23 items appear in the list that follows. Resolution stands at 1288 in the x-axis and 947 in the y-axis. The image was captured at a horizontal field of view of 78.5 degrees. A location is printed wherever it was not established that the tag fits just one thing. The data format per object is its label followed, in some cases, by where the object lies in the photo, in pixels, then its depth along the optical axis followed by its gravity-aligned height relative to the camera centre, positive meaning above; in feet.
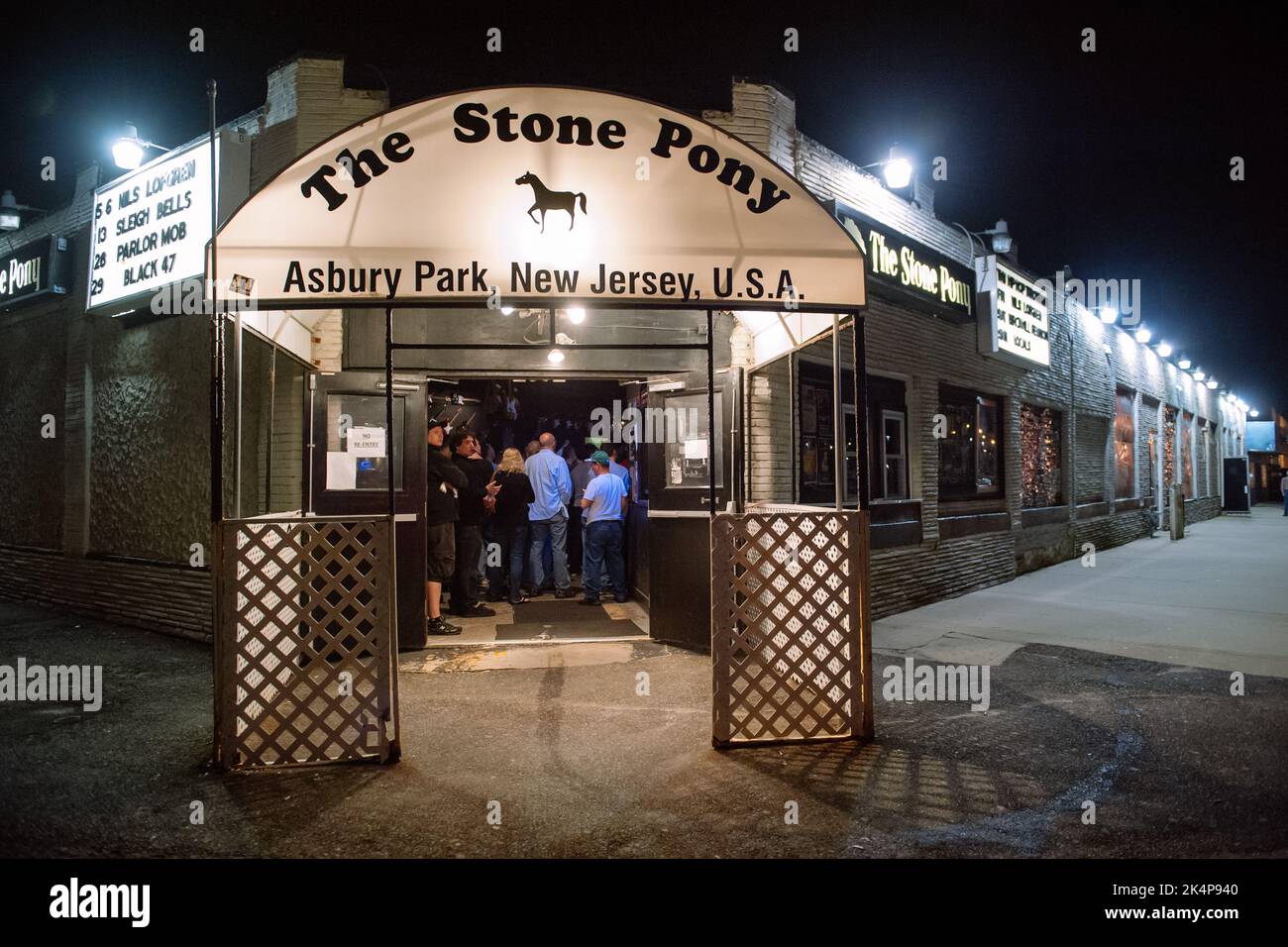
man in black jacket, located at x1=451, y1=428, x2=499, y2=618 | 26.43 -1.10
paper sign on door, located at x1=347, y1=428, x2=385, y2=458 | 22.15 +1.34
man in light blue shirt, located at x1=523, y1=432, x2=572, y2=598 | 29.86 -0.56
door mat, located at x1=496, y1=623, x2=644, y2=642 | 24.77 -4.61
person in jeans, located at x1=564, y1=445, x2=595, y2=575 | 35.78 -1.09
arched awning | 14.89 +5.28
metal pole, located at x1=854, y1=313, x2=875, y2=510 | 16.20 +1.52
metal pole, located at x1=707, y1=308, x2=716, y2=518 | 17.44 +1.67
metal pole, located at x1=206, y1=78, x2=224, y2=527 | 14.87 +1.42
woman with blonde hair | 29.40 -0.68
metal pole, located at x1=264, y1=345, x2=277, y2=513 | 20.35 +1.78
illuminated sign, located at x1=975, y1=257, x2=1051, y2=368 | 35.78 +8.14
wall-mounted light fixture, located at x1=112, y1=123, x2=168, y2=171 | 26.61 +11.68
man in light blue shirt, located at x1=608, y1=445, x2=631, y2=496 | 31.32 +0.85
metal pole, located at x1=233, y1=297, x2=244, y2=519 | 16.22 +1.94
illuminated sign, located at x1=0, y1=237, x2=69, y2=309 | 29.63 +8.63
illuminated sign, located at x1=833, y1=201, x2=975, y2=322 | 27.14 +8.25
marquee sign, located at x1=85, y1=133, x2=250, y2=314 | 23.03 +8.40
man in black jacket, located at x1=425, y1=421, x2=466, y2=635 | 24.45 -0.96
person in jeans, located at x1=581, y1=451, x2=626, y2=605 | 29.32 -1.31
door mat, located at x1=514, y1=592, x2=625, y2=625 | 27.22 -4.46
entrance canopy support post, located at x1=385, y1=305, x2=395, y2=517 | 15.42 +1.85
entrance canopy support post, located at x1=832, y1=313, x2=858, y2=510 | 17.66 +1.31
